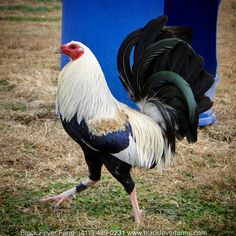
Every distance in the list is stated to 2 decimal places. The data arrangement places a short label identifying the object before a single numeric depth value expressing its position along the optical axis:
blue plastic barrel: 4.66
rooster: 2.70
